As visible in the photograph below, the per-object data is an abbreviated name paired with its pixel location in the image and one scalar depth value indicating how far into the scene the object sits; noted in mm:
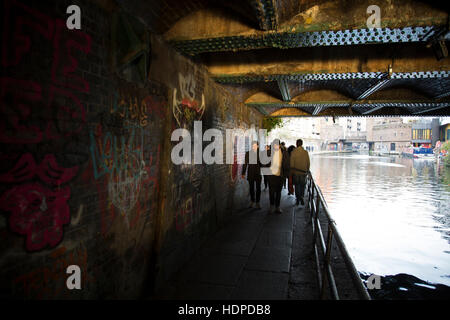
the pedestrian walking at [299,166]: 8516
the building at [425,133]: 57812
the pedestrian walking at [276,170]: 7459
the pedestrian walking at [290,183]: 9297
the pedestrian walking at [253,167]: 7963
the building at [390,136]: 64688
